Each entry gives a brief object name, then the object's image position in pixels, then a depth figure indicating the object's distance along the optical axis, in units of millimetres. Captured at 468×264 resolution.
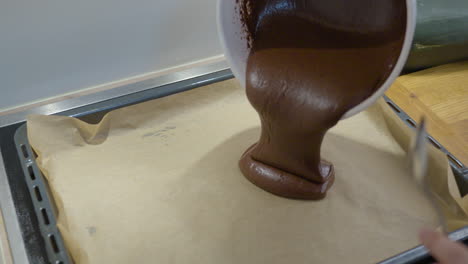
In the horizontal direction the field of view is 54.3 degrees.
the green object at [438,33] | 1121
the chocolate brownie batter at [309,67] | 778
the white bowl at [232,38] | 867
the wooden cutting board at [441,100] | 1026
